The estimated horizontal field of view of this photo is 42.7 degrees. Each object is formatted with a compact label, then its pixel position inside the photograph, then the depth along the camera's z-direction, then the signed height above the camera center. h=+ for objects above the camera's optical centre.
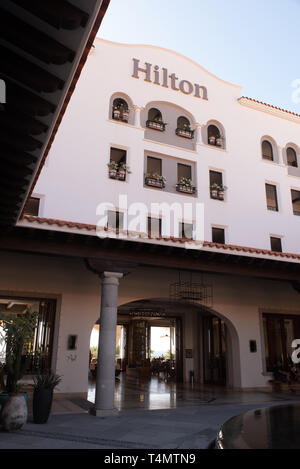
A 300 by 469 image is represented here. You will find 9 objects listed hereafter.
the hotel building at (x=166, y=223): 9.62 +4.55
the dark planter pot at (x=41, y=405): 7.33 -1.01
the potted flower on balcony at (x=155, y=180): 14.27 +6.15
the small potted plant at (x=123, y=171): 13.91 +6.30
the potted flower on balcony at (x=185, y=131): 15.60 +8.66
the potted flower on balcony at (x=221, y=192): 15.57 +6.24
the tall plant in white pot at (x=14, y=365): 6.62 -0.28
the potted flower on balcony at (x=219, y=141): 16.42 +8.69
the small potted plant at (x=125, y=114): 14.68 +8.69
